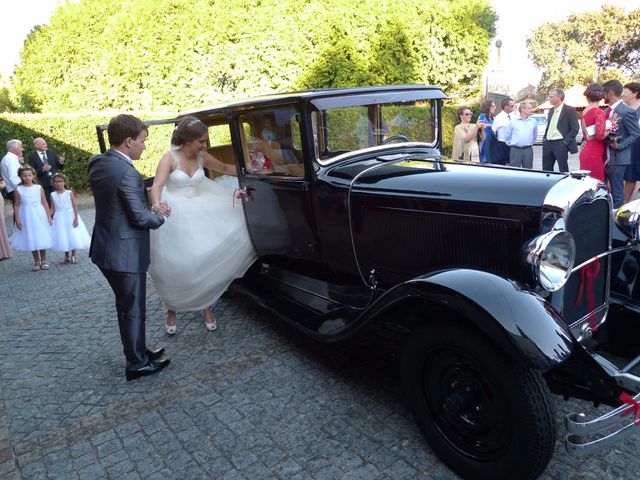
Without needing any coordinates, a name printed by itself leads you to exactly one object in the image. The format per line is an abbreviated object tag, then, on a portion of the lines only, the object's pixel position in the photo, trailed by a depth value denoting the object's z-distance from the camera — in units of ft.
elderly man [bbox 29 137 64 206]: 29.68
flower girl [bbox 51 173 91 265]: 21.33
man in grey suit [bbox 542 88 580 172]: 23.20
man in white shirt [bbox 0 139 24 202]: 25.94
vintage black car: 6.26
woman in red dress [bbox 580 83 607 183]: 19.21
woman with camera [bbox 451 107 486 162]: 24.84
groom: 9.50
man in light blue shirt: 23.81
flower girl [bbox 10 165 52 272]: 20.62
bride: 11.89
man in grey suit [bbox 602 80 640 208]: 18.86
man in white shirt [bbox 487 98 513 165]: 25.18
